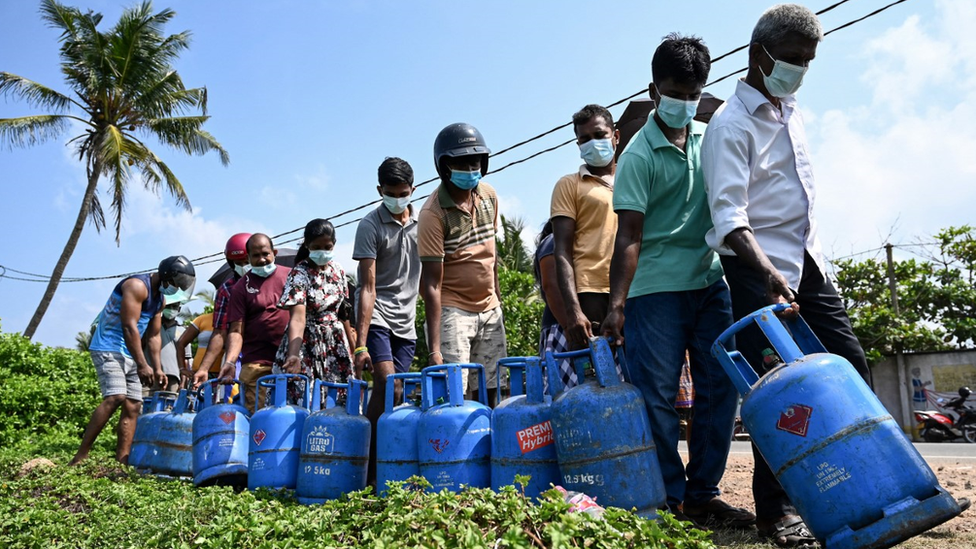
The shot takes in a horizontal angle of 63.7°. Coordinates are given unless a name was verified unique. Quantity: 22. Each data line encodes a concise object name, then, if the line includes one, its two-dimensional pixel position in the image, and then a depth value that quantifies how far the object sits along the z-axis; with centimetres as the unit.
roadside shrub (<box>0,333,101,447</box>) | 1181
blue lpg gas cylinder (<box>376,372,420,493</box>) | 400
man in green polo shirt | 362
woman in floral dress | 582
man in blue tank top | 724
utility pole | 2100
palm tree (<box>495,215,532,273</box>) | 2250
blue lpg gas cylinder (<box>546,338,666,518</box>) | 319
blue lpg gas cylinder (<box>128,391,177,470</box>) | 678
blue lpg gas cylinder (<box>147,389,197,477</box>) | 648
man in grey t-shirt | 526
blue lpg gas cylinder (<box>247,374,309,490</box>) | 479
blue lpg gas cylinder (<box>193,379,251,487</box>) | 536
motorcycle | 1583
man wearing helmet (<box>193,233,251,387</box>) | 638
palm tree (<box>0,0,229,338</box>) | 2077
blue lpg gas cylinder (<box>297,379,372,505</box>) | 447
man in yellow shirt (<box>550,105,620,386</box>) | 442
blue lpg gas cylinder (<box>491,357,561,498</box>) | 349
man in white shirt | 330
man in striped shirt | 472
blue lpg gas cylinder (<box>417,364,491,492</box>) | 371
